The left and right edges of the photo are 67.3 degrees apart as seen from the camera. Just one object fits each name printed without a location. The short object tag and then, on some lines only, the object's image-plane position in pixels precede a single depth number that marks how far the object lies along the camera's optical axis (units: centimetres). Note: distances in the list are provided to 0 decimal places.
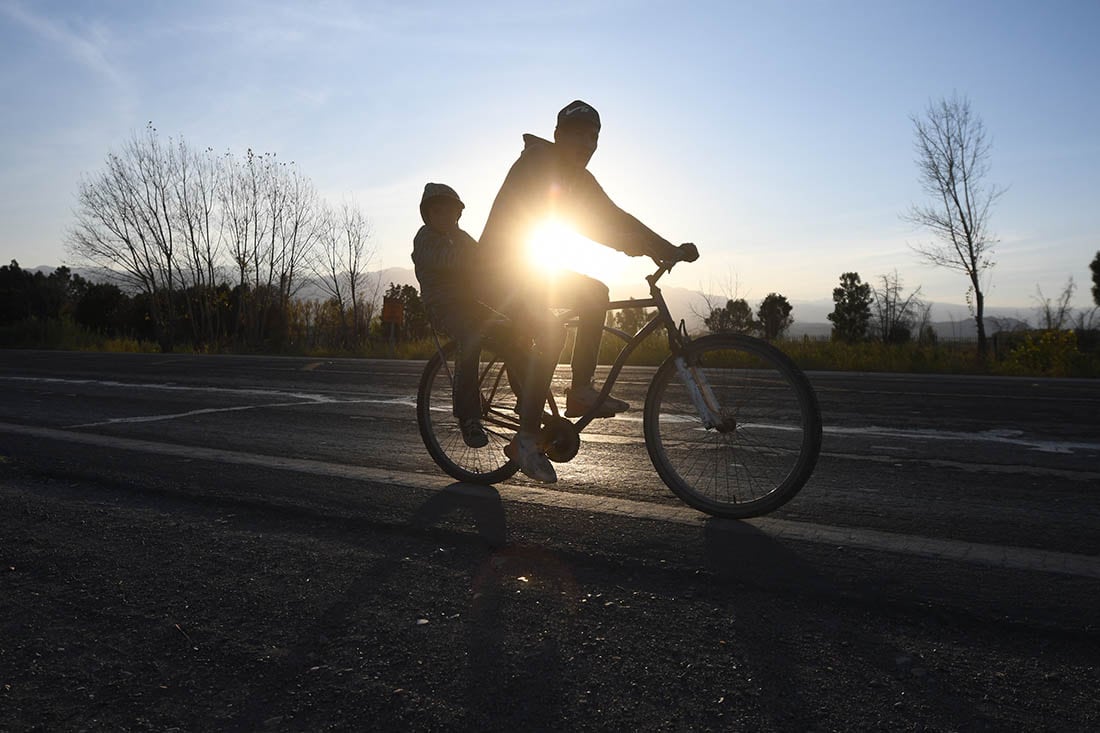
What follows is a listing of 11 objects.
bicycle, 331
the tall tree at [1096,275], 7585
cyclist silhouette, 370
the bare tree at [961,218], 2502
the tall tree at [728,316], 1783
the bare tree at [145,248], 3547
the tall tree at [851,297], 8850
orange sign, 2103
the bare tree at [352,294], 2850
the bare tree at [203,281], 3541
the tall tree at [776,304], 7375
